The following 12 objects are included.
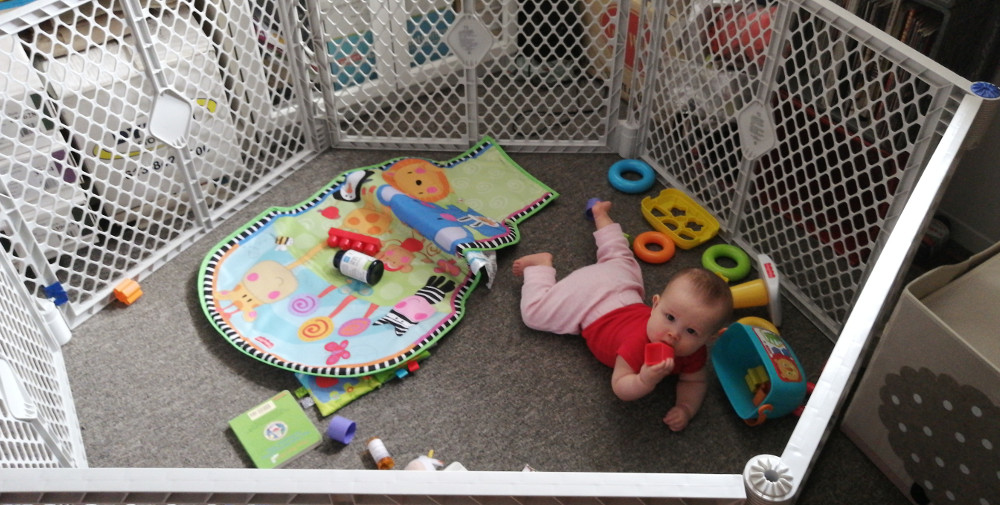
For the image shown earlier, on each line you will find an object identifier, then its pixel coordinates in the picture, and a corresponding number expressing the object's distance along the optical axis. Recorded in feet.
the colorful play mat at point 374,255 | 5.36
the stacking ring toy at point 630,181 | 6.72
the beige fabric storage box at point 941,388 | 3.73
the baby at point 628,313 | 4.67
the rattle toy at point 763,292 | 5.41
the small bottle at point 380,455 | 4.71
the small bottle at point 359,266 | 5.73
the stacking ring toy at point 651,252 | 6.06
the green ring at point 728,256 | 5.83
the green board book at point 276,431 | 4.77
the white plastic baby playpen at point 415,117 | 4.71
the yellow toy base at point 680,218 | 6.21
